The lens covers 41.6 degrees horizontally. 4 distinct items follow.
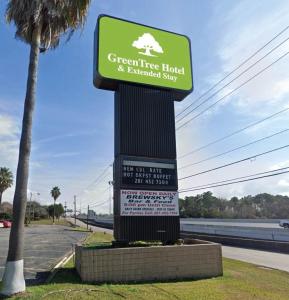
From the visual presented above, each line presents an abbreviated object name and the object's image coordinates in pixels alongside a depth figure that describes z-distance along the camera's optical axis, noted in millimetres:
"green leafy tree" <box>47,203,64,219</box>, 153688
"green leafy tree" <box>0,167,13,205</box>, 93500
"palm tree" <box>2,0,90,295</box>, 10313
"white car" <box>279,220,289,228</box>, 49388
